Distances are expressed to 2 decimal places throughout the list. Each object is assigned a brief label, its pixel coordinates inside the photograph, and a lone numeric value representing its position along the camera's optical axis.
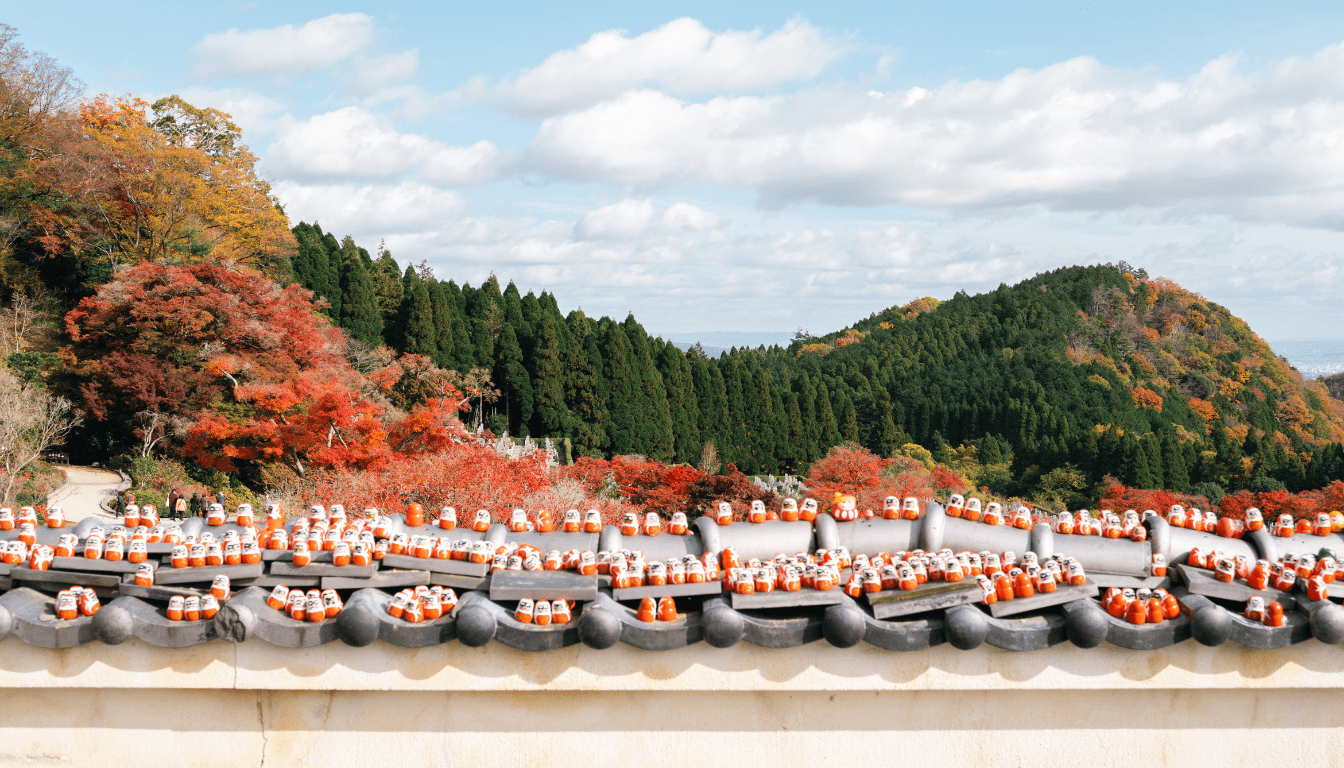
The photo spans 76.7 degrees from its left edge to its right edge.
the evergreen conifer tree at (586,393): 35.91
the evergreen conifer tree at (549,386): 35.44
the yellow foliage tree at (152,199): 27.17
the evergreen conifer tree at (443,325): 35.84
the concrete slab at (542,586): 4.45
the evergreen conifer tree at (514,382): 35.84
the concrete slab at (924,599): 4.39
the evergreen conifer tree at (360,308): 35.31
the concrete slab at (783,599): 4.36
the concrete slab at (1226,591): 4.53
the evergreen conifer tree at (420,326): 35.09
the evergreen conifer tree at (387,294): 37.88
